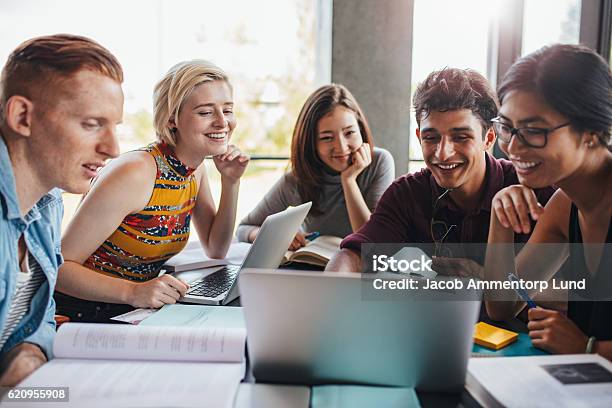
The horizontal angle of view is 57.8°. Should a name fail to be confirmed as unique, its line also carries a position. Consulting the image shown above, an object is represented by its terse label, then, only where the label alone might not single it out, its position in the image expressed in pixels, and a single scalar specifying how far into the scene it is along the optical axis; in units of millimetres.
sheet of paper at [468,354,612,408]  789
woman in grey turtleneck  2281
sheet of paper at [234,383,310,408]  834
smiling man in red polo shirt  1561
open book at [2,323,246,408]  815
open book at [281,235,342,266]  1721
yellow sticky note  1053
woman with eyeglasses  1150
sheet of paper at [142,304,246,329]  1125
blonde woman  1460
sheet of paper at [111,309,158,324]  1177
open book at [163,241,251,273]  1671
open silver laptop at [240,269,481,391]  803
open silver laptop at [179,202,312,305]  1319
